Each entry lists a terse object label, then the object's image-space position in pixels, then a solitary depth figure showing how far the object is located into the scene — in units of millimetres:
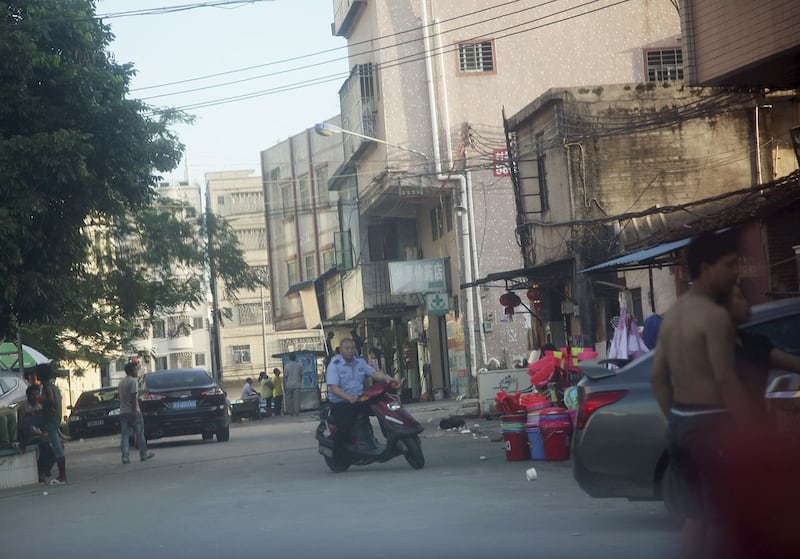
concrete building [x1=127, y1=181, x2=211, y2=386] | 102188
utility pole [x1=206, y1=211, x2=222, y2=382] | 40062
